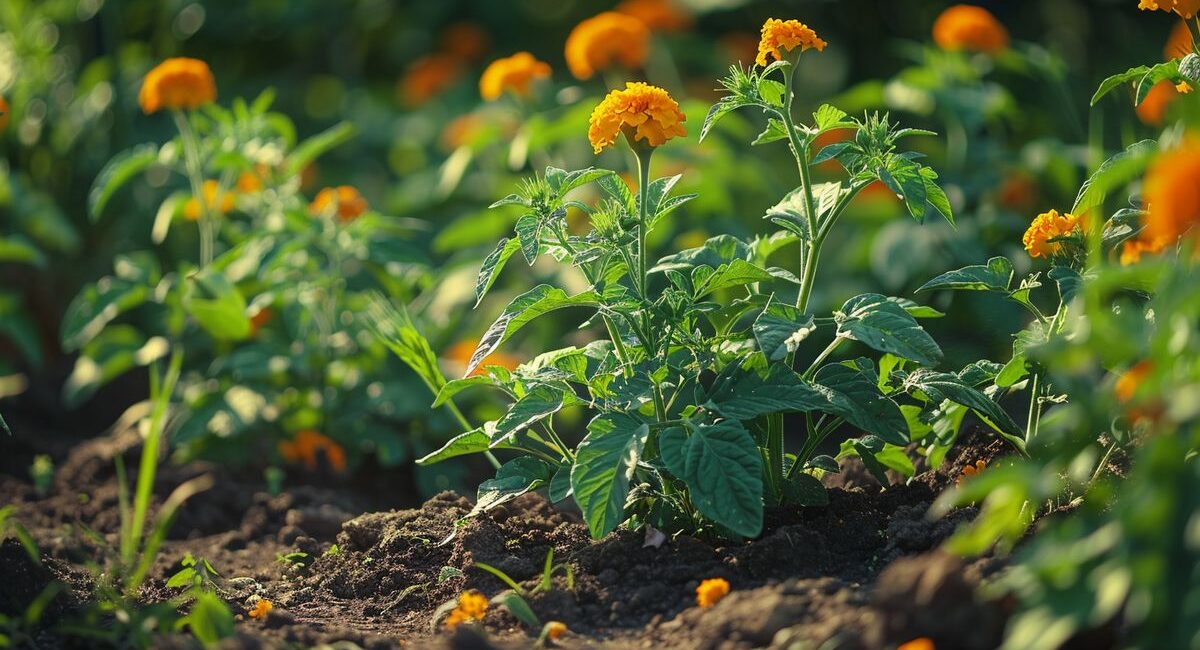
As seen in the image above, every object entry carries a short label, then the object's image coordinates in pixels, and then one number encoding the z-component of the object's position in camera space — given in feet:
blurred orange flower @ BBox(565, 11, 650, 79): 21.91
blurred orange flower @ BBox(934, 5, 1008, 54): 23.38
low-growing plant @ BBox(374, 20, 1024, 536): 12.26
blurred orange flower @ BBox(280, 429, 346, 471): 20.61
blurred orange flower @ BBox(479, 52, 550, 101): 21.59
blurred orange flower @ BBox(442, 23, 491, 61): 37.32
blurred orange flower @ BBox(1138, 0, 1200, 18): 12.69
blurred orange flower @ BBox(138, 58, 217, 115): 19.44
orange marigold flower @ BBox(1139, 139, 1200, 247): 8.46
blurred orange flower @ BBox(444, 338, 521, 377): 22.67
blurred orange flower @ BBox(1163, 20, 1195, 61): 14.08
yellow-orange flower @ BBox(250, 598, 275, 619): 13.03
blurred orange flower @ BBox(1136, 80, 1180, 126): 18.78
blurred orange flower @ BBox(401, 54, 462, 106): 34.88
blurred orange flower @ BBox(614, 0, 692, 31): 30.53
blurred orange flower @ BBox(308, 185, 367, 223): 20.51
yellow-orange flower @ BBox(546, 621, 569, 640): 11.93
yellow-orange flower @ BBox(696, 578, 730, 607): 12.05
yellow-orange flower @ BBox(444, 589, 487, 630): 12.42
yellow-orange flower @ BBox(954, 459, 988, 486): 14.42
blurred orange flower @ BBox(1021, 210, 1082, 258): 13.23
